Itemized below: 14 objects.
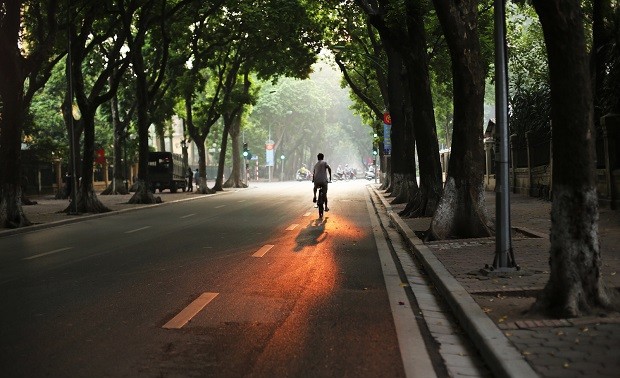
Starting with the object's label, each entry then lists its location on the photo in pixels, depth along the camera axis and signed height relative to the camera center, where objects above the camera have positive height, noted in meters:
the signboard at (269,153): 81.75 +2.70
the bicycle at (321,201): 20.48 -0.77
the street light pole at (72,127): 22.89 +1.80
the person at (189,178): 50.53 -0.01
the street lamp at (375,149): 52.44 +1.90
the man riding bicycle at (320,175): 20.53 -0.02
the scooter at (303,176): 81.50 -0.10
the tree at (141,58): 26.70 +5.16
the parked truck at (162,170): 49.16 +0.60
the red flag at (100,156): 40.78 +1.41
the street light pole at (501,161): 8.40 +0.12
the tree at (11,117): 18.25 +1.74
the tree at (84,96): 23.84 +3.07
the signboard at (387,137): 34.54 +1.83
